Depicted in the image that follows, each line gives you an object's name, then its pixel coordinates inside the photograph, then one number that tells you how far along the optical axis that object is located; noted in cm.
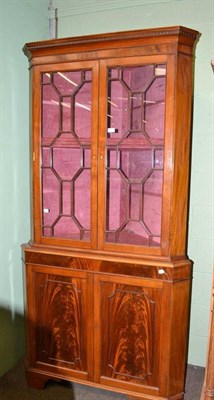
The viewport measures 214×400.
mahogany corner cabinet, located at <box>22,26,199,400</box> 173
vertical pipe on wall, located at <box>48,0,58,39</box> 234
